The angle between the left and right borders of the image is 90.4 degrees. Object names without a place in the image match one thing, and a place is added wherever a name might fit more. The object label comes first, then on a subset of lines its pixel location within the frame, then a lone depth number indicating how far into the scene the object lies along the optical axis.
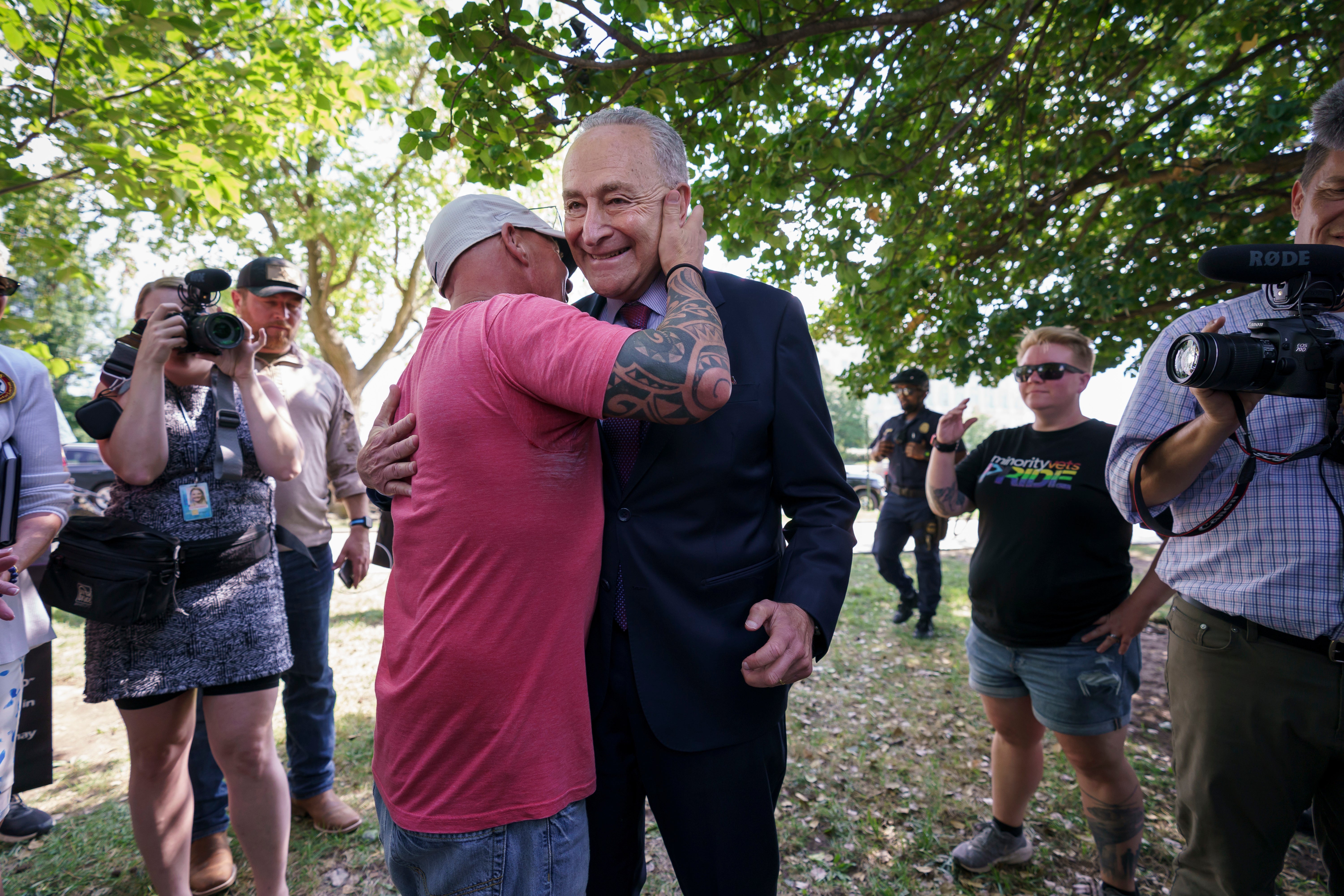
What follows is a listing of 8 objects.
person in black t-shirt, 2.77
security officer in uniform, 6.87
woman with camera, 2.37
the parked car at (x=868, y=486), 18.52
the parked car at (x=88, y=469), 14.55
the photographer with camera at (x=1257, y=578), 1.66
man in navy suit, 1.56
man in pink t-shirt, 1.32
